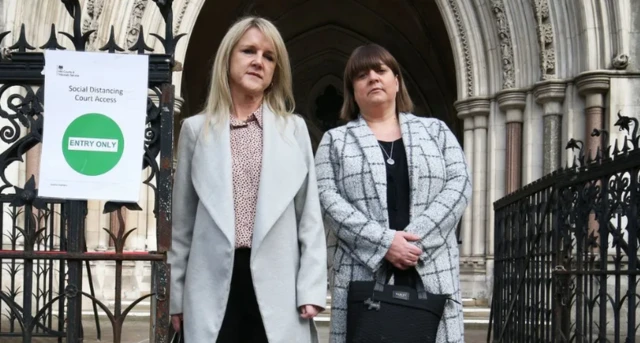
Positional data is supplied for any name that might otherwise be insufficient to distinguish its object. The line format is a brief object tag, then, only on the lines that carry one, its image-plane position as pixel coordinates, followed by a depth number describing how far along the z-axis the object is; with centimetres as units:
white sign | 276
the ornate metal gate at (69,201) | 274
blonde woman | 237
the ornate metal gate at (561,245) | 329
